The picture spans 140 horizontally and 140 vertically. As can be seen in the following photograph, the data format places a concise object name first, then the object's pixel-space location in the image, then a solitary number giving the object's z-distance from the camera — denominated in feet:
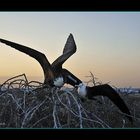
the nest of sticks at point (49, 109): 7.67
